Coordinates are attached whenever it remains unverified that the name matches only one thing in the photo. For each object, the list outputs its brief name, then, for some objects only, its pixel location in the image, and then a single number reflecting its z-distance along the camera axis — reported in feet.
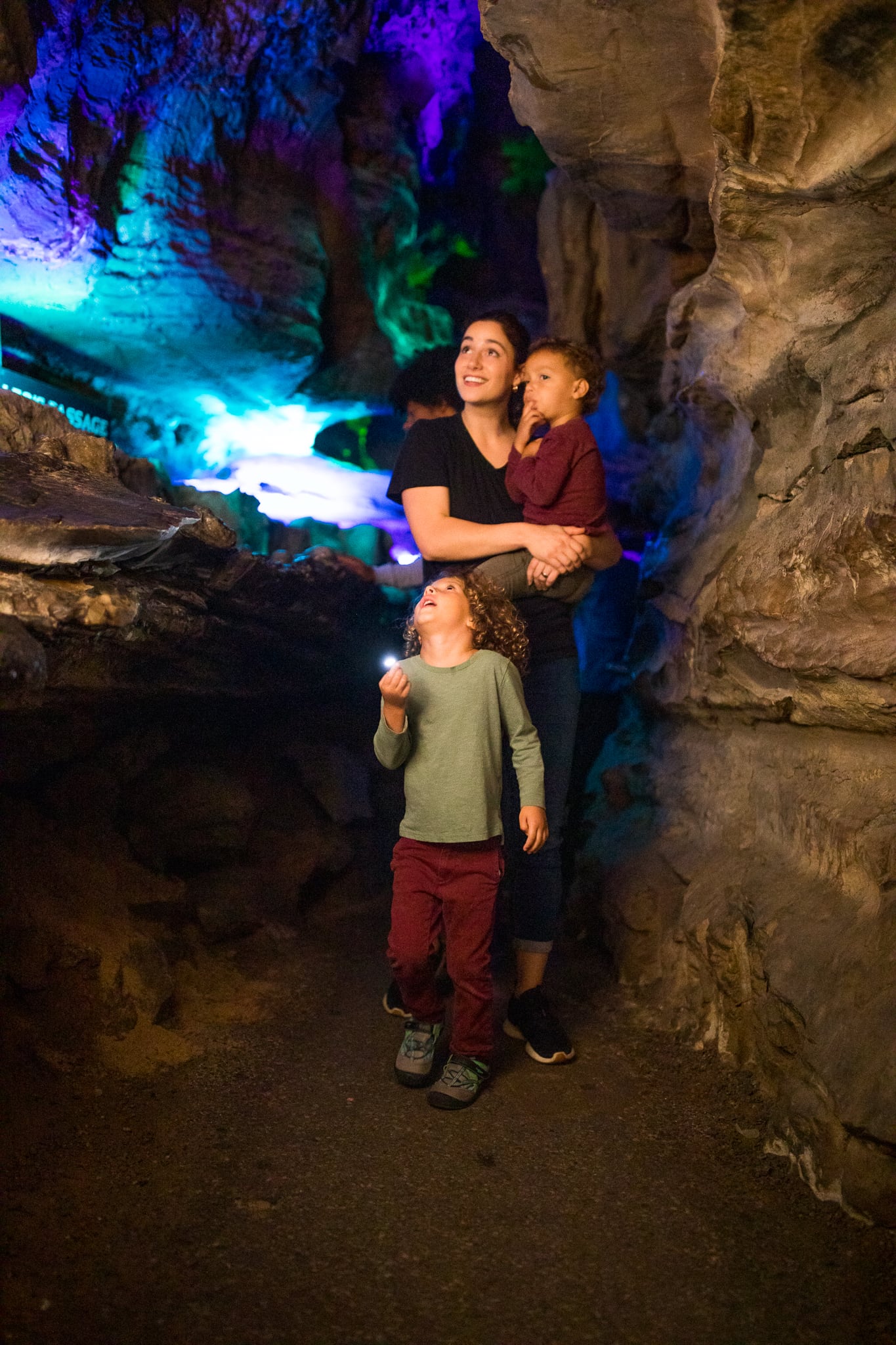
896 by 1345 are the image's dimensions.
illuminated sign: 13.14
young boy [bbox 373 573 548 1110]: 8.56
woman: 9.32
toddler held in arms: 9.41
